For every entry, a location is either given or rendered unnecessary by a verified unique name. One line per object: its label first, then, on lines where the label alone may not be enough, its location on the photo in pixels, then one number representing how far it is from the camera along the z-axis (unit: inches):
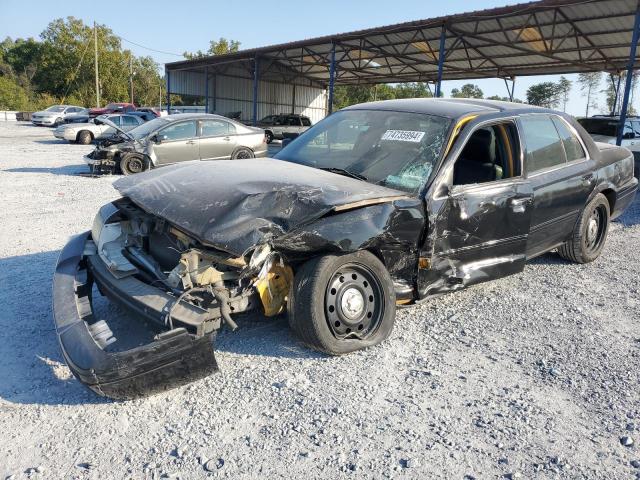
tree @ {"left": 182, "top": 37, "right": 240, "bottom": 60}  2022.6
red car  1346.6
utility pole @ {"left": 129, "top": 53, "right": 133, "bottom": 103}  2278.5
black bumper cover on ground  98.2
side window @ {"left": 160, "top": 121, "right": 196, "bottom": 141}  438.6
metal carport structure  550.3
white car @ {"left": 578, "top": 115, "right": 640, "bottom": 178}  482.1
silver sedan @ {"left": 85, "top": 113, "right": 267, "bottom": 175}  434.3
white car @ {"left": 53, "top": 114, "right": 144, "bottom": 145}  793.6
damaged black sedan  110.5
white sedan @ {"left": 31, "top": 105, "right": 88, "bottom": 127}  1295.5
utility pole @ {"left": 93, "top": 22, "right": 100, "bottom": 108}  1742.4
